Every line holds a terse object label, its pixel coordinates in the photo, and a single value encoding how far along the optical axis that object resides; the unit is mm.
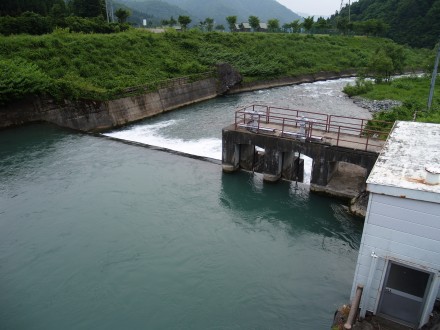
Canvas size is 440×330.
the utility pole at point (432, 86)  24016
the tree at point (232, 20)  73750
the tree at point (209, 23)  71275
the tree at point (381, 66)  44969
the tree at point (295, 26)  80425
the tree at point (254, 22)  79000
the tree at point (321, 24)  86231
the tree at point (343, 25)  82750
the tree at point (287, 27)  81756
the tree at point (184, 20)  63997
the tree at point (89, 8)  59938
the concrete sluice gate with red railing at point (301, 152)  18094
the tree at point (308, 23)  79562
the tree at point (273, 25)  79500
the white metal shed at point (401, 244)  8000
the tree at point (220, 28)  88275
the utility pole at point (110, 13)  59672
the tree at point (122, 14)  59519
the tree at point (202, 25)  76125
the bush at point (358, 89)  42344
